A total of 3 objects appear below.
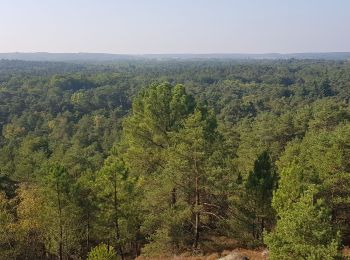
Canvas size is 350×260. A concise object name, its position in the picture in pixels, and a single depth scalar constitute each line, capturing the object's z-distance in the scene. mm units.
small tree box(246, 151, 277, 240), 22906
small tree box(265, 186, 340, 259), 14586
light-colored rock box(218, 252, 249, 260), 20731
